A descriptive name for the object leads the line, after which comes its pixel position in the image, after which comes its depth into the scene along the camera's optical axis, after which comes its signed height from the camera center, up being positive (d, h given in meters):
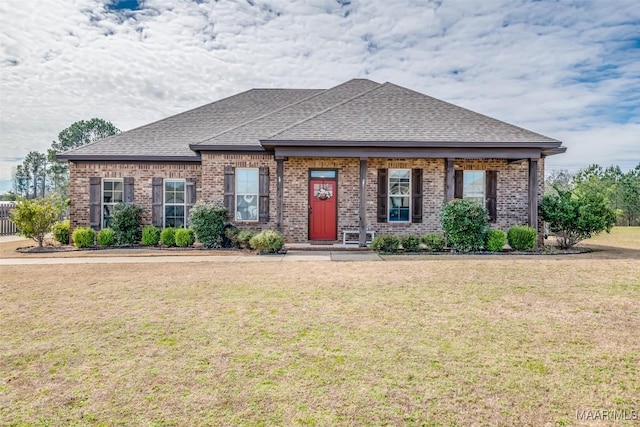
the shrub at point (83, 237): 12.12 -0.79
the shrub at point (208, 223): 11.54 -0.29
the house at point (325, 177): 11.87 +1.27
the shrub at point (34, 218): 12.02 -0.17
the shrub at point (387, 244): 10.68 -0.83
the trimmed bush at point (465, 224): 10.62 -0.24
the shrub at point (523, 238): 11.02 -0.65
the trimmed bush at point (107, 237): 12.24 -0.79
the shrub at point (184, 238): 11.98 -0.78
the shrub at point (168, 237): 12.16 -0.77
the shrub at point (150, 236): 12.32 -0.75
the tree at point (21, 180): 47.72 +4.20
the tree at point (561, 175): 38.95 +4.41
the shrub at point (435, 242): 10.91 -0.78
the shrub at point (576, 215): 11.03 +0.05
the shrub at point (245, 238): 11.15 -0.72
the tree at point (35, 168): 47.59 +5.73
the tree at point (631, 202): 23.42 +0.94
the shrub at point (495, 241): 10.84 -0.73
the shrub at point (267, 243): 10.40 -0.80
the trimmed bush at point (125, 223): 12.23 -0.33
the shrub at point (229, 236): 11.62 -0.69
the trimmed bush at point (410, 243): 10.86 -0.81
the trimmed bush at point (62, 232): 13.33 -0.69
